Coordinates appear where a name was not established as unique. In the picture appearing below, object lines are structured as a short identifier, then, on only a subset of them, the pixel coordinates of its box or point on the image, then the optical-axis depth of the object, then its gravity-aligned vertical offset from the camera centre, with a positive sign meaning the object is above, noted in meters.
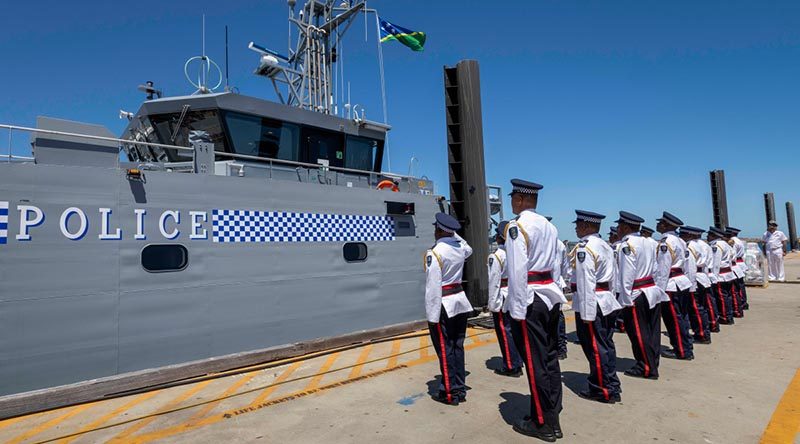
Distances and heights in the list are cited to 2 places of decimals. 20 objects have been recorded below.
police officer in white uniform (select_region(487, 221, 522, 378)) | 5.78 -1.00
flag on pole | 12.32 +6.03
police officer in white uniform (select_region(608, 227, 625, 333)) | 5.42 -0.38
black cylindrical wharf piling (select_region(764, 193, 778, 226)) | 24.22 +1.80
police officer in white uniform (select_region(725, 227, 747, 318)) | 9.75 -0.69
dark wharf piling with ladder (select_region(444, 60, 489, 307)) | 9.40 +1.76
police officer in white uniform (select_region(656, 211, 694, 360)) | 6.20 -0.66
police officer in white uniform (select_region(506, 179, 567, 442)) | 3.86 -0.58
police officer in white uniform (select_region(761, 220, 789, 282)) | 15.63 -0.42
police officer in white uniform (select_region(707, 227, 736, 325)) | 8.89 -0.69
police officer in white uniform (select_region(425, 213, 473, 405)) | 4.73 -0.69
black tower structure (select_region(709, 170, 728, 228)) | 17.36 +1.64
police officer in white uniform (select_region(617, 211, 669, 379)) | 5.51 -0.76
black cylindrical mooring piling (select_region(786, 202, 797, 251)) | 33.22 +1.22
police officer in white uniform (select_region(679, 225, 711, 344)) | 6.89 -0.85
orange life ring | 9.41 +1.40
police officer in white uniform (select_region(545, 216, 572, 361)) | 6.31 -1.26
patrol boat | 5.24 +0.11
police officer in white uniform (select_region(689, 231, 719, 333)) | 7.69 -0.66
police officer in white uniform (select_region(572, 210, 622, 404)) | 4.67 -0.71
